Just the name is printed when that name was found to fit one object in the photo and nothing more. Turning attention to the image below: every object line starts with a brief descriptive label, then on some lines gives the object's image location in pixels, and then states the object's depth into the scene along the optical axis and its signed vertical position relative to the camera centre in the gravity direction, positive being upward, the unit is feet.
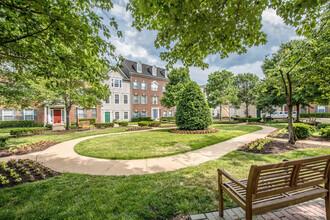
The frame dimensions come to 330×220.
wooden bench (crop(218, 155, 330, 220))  6.43 -4.05
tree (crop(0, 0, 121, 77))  9.15 +6.20
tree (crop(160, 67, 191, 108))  80.94 +14.62
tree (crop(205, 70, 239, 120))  90.12 +16.66
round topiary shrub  40.68 +0.17
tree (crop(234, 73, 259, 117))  100.42 +19.58
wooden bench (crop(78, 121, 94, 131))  50.44 -5.56
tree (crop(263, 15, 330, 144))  18.57 +7.38
